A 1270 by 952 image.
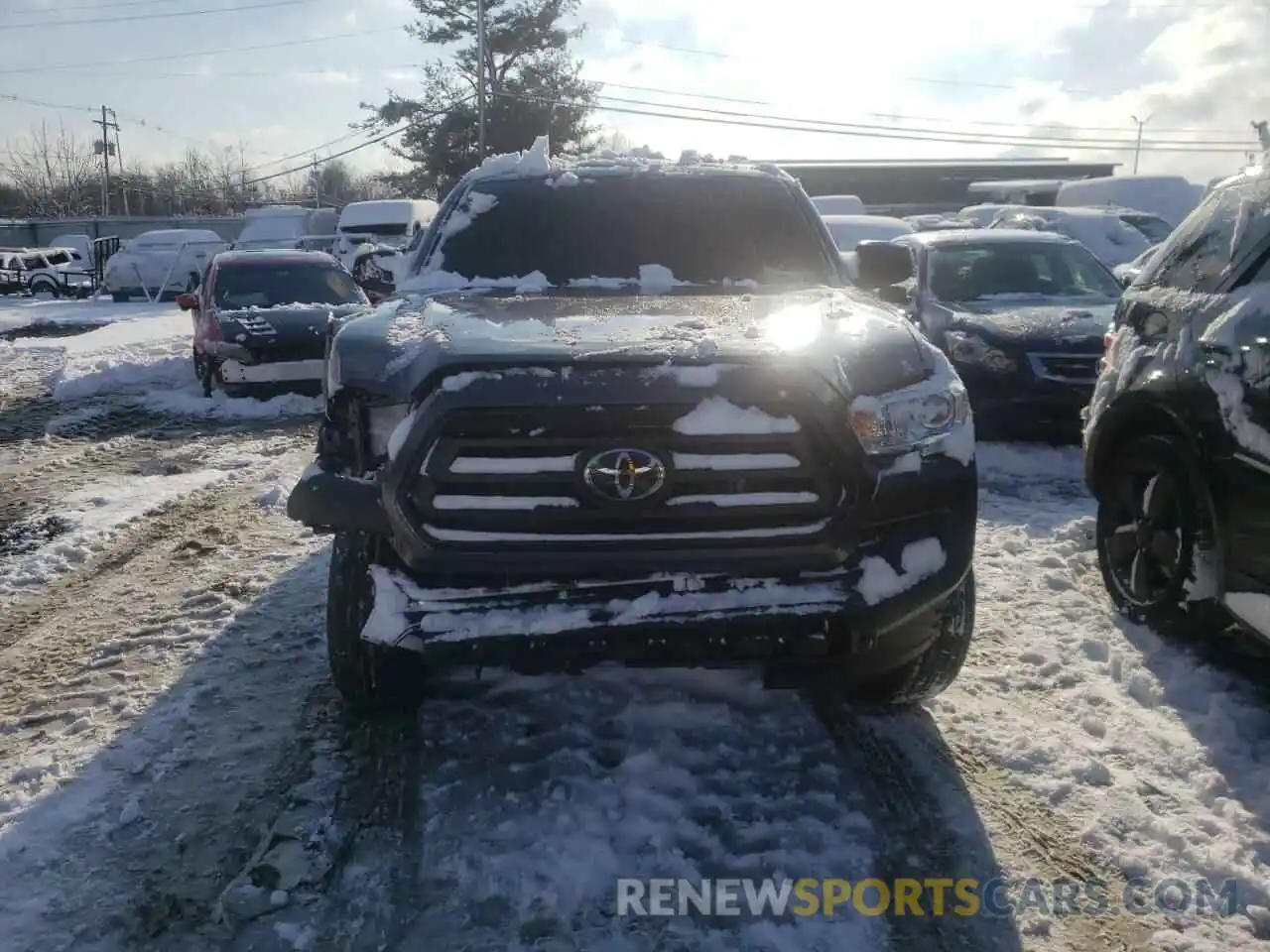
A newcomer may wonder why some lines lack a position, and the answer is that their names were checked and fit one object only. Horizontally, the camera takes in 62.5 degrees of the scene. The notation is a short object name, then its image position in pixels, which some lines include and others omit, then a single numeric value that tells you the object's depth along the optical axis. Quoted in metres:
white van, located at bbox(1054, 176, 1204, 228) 24.34
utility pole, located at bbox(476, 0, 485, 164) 36.53
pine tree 42.31
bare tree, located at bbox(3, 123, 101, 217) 85.38
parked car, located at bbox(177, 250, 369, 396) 10.89
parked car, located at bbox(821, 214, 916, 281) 17.92
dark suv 3.69
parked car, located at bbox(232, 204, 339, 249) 28.62
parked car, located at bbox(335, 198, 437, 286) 25.64
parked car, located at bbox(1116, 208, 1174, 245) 19.53
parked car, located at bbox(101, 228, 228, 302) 28.47
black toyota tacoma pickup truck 2.90
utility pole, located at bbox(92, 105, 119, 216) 75.50
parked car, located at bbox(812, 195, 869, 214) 27.43
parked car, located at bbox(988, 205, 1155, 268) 17.52
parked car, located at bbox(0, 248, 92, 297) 33.72
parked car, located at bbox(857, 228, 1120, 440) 7.72
